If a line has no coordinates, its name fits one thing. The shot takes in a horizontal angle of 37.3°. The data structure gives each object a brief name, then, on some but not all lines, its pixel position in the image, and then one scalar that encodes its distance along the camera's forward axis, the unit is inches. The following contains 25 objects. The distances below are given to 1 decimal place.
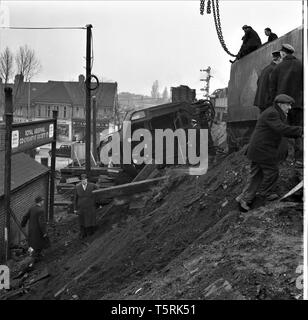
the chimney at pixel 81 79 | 2745.8
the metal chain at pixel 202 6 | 370.4
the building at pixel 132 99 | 4715.6
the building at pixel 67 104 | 2664.9
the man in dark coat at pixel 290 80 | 285.6
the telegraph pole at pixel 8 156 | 413.7
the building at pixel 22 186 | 510.9
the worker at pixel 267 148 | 247.8
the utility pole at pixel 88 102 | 594.5
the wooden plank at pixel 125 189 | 456.4
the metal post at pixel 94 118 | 1205.6
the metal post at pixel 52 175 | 601.3
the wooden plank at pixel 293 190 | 249.4
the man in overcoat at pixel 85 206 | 437.4
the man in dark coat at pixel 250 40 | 459.9
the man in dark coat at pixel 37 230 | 410.3
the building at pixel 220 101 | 1355.1
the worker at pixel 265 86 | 301.6
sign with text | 441.4
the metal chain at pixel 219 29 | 391.9
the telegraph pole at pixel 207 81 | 1930.5
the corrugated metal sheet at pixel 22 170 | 557.1
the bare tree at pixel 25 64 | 1955.0
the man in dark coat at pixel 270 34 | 423.5
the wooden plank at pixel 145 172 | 514.9
